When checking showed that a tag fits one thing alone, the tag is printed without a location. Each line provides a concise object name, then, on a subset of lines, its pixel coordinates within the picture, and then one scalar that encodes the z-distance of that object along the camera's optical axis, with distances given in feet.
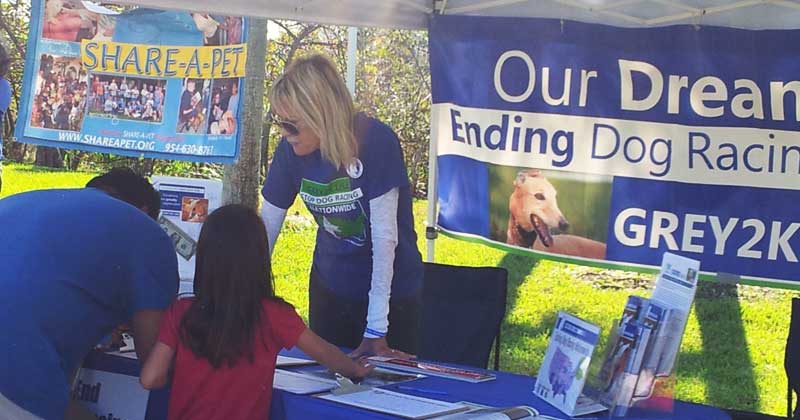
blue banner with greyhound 12.44
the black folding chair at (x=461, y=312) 12.19
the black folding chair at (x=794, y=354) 11.14
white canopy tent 12.32
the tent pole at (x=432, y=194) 14.17
